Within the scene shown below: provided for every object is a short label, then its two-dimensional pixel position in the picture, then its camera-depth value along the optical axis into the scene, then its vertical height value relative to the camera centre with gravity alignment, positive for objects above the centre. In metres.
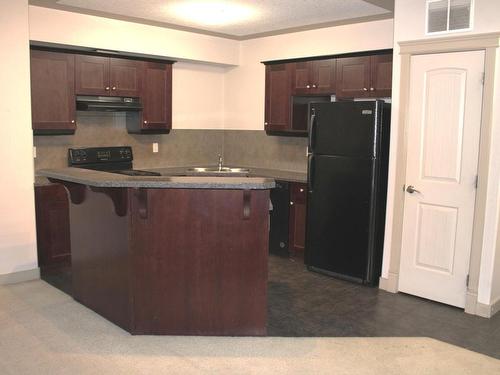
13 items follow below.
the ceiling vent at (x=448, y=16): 3.89 +0.98
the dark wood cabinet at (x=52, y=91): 4.90 +0.37
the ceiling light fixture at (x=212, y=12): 4.59 +1.19
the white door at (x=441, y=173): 3.96 -0.31
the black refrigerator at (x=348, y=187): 4.57 -0.52
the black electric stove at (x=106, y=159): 5.44 -0.36
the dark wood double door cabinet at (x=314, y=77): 5.55 +0.65
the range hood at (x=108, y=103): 5.25 +0.28
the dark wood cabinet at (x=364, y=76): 5.08 +0.62
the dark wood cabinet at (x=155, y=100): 5.86 +0.36
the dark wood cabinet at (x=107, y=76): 5.24 +0.58
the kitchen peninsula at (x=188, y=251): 3.37 -0.85
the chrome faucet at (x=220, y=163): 6.74 -0.45
